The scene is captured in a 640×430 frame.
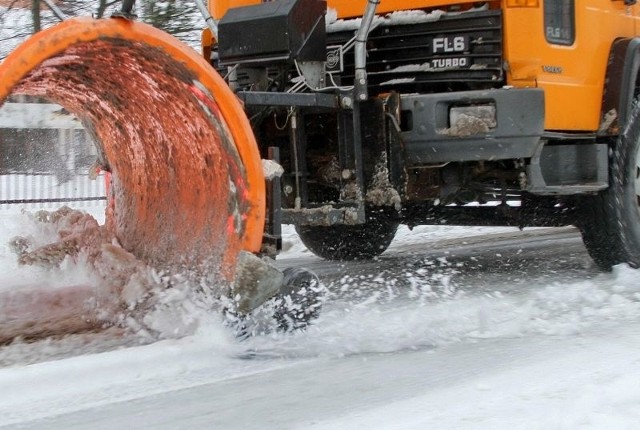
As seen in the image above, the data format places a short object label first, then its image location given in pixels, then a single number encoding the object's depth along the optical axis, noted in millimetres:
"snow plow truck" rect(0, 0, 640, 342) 7613
